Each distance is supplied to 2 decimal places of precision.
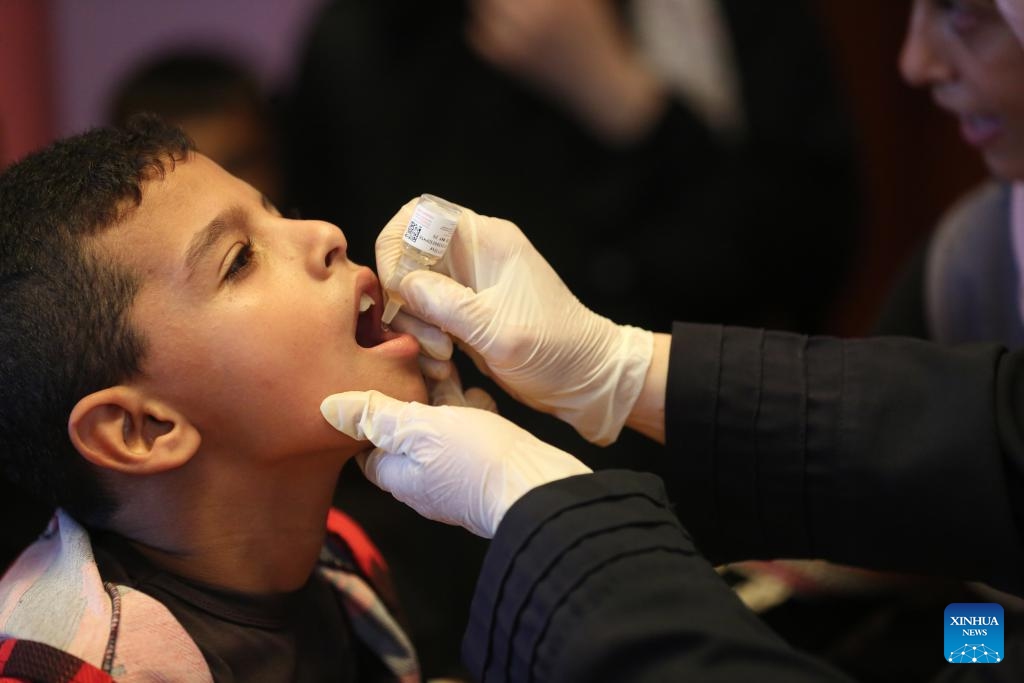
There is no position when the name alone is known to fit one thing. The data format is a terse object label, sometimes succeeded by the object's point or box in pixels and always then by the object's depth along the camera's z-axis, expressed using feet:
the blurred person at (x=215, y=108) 6.72
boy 3.20
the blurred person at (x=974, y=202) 4.36
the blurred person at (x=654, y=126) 6.60
